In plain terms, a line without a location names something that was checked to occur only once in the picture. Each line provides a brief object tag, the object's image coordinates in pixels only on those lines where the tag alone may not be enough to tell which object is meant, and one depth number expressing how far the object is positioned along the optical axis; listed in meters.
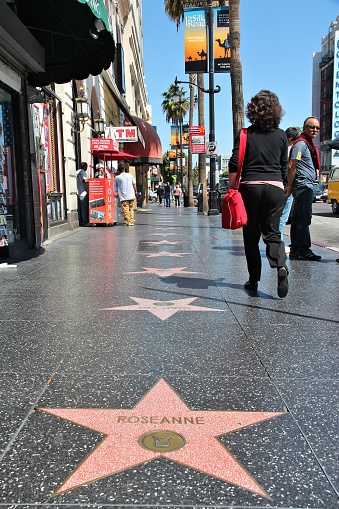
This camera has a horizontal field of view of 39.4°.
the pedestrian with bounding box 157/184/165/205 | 47.89
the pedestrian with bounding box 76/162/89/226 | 14.74
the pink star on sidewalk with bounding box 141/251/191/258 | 8.27
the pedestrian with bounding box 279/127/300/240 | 6.96
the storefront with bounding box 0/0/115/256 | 7.17
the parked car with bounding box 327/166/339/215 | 22.67
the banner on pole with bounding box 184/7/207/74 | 18.70
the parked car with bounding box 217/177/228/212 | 26.78
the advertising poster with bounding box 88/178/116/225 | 14.38
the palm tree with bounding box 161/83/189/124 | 72.62
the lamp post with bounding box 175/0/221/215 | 19.69
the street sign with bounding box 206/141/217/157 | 20.76
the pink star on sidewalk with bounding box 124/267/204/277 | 6.49
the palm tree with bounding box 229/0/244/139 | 13.66
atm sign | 19.41
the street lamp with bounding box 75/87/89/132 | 14.19
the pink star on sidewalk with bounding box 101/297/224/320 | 4.47
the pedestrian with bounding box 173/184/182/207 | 38.53
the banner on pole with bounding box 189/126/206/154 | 22.53
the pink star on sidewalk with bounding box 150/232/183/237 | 12.17
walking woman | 4.78
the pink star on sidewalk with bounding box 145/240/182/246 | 10.10
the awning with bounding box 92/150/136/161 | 16.91
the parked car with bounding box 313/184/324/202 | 42.06
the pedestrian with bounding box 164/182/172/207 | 38.16
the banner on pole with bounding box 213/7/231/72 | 17.47
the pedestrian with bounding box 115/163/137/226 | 14.37
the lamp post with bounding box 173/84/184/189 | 27.08
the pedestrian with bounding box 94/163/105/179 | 17.86
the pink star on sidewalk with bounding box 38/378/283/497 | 1.92
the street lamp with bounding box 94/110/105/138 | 17.33
